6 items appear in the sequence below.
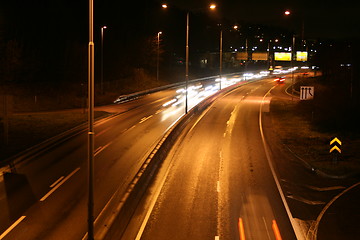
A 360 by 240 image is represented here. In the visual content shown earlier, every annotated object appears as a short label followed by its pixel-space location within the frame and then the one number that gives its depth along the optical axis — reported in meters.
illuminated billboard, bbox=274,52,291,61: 114.94
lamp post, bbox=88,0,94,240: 10.80
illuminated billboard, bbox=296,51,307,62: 119.38
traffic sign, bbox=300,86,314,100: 32.47
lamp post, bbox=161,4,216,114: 30.91
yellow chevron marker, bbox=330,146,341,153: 22.27
